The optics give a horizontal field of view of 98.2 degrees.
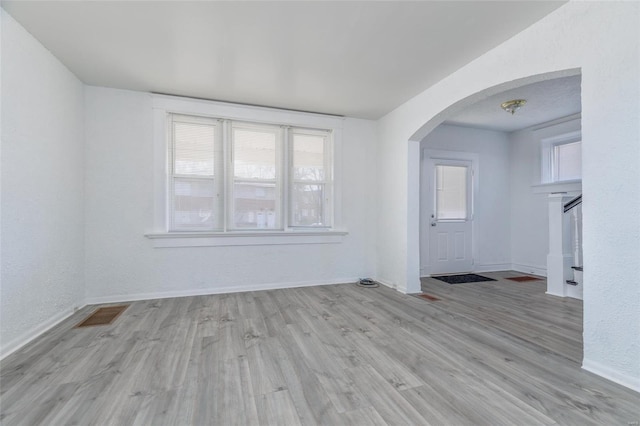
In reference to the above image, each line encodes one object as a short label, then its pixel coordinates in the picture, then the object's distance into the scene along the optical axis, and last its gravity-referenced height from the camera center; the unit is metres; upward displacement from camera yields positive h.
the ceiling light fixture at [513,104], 3.71 +1.52
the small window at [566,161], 4.66 +0.95
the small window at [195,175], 3.75 +0.54
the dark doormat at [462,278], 4.62 -1.09
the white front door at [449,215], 5.11 +0.01
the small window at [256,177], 4.03 +0.56
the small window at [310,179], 4.33 +0.57
